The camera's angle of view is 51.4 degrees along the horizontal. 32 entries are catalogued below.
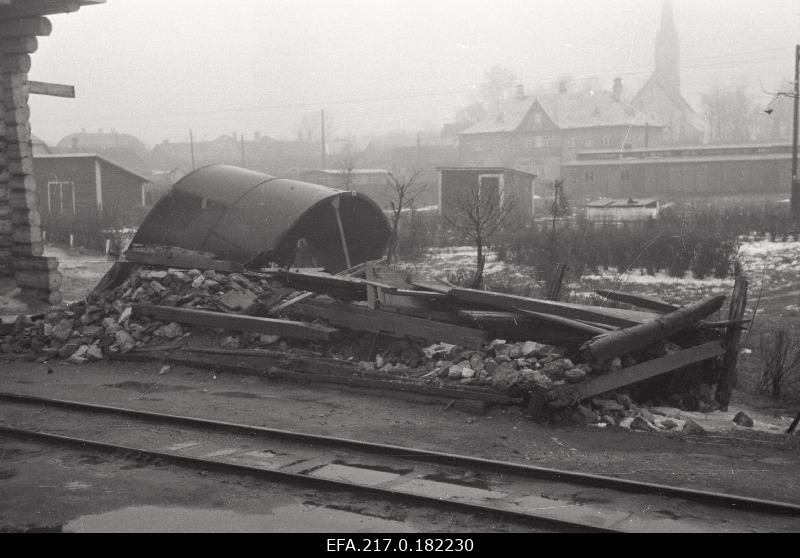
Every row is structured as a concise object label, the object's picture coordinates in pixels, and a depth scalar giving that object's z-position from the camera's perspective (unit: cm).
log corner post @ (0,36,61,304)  1537
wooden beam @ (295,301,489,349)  988
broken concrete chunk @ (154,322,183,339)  1200
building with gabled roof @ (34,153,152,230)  4338
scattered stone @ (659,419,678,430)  853
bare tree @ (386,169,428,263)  2252
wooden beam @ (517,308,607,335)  929
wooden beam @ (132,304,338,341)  1092
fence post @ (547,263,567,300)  1250
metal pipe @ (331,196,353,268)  1575
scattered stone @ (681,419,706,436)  826
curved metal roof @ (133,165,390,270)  1426
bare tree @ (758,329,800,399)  1080
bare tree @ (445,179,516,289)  1594
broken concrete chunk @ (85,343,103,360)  1194
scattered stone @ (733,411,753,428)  890
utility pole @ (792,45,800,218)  3200
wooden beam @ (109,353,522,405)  889
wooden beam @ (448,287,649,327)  995
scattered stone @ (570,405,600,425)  846
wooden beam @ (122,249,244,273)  1356
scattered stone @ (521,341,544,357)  939
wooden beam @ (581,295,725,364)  855
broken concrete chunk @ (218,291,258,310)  1208
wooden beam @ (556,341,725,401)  861
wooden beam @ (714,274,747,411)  969
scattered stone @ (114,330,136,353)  1191
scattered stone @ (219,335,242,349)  1141
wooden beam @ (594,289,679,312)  1114
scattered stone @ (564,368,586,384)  857
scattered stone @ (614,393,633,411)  896
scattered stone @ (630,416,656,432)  838
